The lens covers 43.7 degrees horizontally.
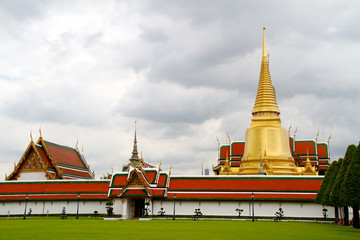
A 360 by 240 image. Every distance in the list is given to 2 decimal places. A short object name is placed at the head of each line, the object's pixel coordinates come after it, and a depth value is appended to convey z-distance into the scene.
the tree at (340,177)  26.61
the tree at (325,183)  32.84
